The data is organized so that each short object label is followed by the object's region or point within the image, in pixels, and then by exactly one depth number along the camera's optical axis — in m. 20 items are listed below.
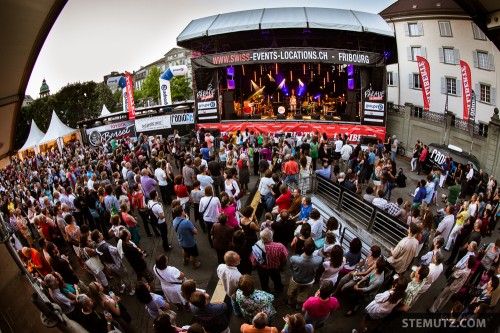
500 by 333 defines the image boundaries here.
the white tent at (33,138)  22.27
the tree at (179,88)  60.38
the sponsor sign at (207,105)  21.09
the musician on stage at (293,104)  23.34
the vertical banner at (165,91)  26.32
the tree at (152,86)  64.56
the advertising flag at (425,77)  20.31
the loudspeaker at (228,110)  22.23
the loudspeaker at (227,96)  22.20
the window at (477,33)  21.72
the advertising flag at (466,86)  17.34
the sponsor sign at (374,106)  19.09
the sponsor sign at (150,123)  20.64
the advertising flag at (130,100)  20.56
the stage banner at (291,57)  18.53
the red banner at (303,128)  19.48
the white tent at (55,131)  20.68
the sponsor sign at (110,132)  20.06
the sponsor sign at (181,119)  21.22
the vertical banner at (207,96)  20.75
